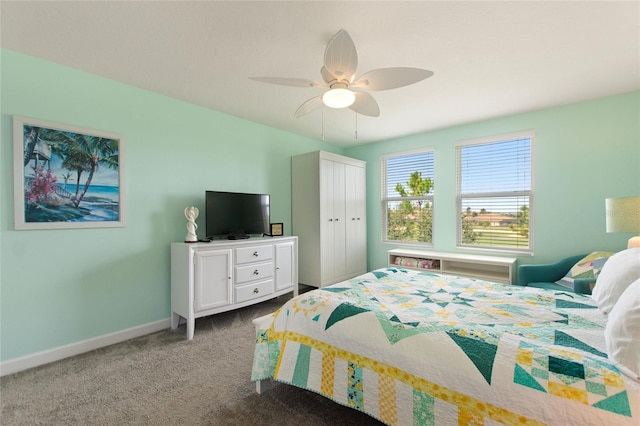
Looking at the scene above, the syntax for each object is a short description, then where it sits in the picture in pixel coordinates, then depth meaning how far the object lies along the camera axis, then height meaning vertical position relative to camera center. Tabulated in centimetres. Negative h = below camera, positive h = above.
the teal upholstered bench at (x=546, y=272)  297 -66
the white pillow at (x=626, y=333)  100 -48
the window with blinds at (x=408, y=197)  433 +24
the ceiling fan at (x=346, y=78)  161 +86
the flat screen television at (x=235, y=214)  310 -1
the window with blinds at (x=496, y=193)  352 +25
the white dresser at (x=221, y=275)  270 -66
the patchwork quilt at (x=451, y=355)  101 -64
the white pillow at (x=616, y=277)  147 -38
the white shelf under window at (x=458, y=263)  340 -73
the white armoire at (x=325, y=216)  404 -5
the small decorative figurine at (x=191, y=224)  288 -11
